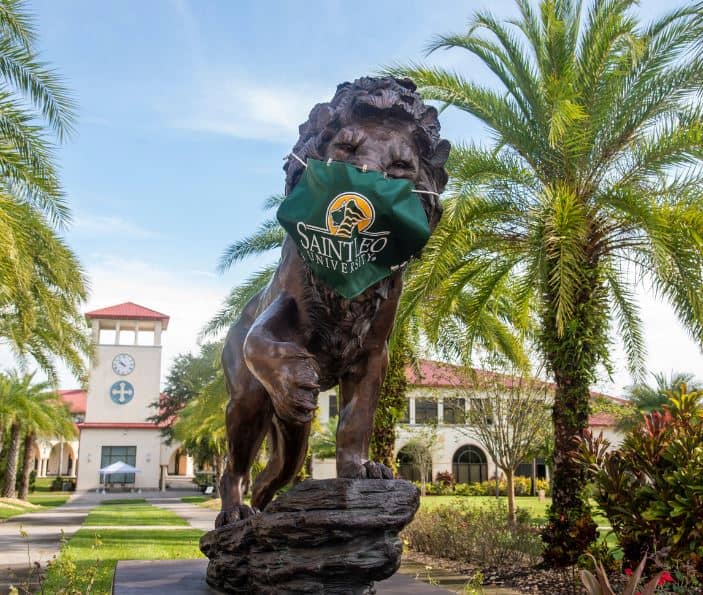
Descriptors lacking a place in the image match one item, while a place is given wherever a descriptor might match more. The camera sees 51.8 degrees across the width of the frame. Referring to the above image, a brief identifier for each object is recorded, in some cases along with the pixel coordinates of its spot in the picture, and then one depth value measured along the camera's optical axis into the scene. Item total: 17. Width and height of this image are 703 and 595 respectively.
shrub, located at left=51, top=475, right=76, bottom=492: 44.56
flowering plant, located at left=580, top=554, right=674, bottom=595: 4.34
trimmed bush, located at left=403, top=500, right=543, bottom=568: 11.41
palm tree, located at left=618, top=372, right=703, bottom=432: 27.23
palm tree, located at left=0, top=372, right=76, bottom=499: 30.31
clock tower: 44.22
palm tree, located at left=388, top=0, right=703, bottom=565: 9.04
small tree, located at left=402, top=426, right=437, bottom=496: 35.38
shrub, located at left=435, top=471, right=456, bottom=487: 39.59
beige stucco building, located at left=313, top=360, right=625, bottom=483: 38.53
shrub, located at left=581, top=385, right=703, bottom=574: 7.04
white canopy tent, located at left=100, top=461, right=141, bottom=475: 41.96
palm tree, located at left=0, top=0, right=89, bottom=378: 8.94
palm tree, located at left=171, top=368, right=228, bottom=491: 16.97
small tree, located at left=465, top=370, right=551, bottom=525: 18.42
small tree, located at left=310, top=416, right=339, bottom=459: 32.31
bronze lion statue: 2.94
